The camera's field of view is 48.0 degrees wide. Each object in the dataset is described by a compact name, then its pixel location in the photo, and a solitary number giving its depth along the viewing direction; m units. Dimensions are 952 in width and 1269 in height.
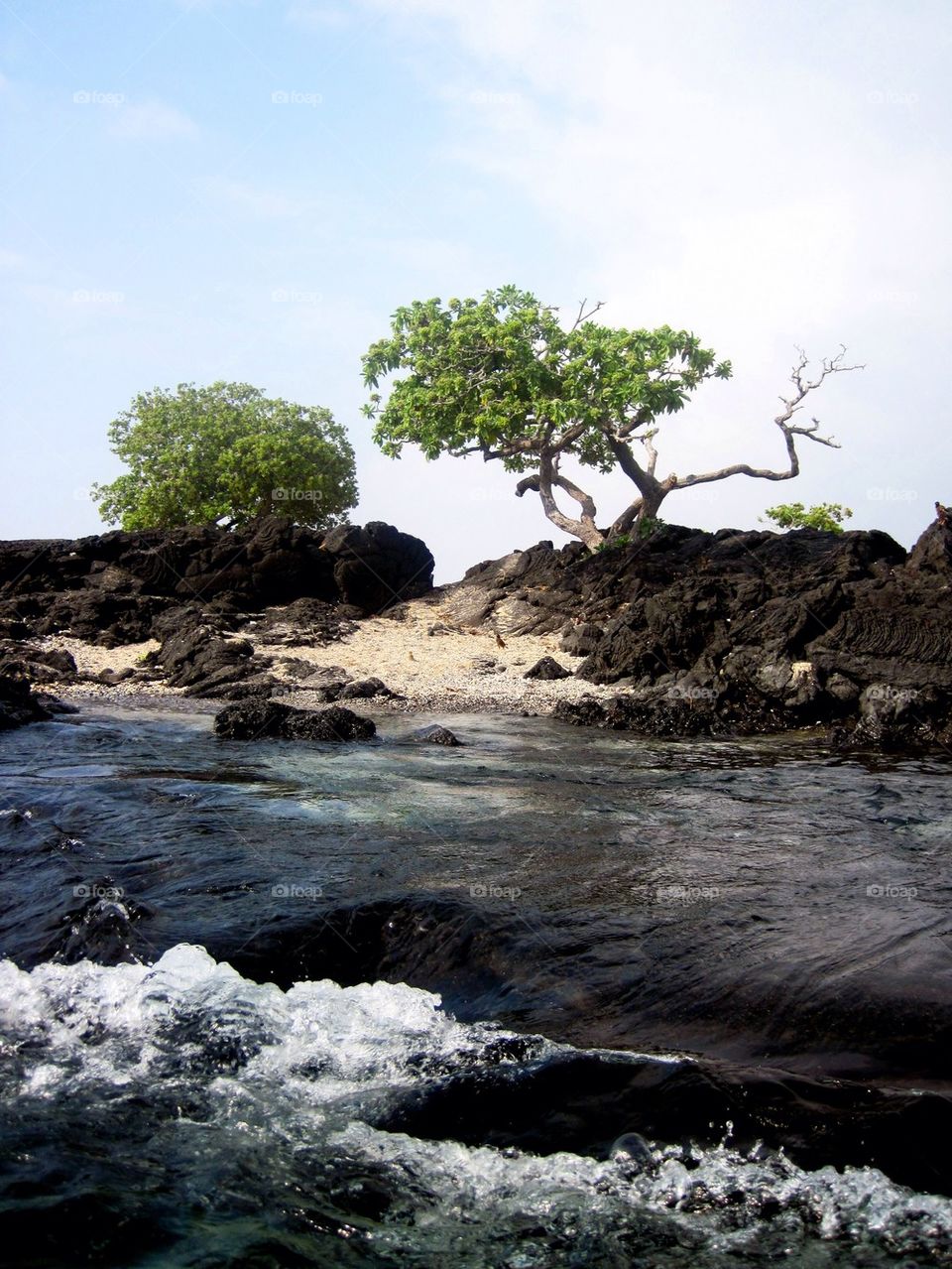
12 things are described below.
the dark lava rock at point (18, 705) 14.39
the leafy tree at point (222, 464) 35.91
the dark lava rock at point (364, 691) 18.11
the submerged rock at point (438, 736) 13.66
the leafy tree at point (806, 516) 33.38
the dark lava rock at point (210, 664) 18.47
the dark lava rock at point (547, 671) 19.58
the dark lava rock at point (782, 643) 15.38
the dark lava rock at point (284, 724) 13.91
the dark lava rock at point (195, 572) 24.34
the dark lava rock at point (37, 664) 18.86
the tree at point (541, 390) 27.25
